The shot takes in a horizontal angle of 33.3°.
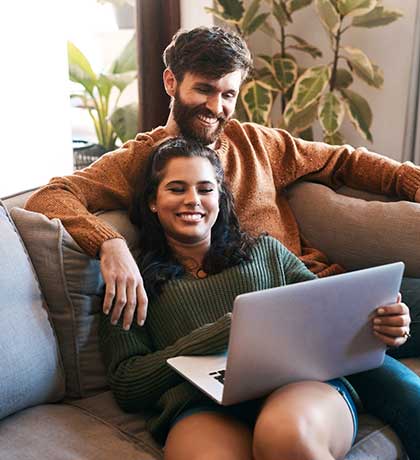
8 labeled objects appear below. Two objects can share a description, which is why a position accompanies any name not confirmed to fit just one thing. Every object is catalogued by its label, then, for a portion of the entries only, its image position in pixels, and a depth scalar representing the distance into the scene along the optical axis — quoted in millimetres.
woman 1223
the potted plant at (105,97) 3309
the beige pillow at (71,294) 1481
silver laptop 1161
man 1471
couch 1324
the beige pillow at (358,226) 1874
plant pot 3410
